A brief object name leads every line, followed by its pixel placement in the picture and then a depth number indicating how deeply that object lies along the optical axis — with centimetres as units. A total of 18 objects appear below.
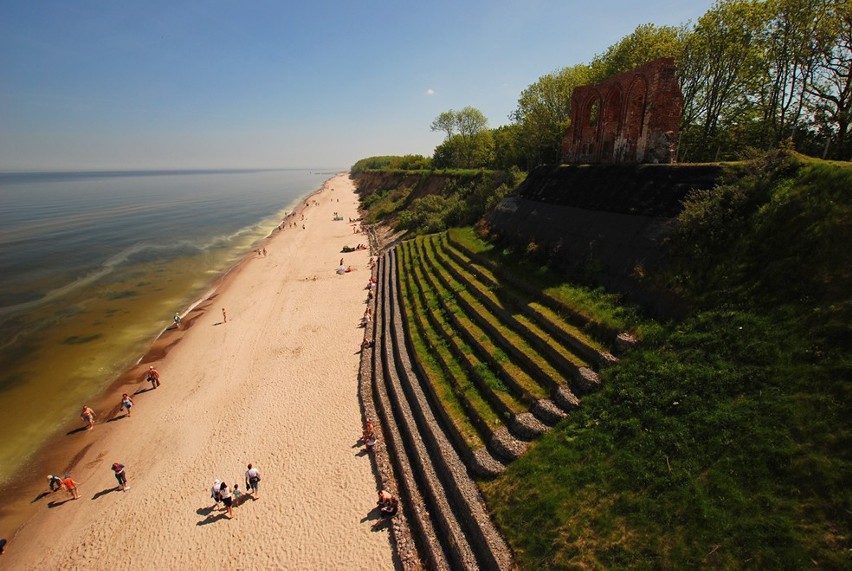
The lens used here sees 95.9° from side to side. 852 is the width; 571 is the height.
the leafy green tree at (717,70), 2233
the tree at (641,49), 2681
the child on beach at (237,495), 1275
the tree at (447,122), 8017
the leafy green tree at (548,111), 3634
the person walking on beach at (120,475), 1394
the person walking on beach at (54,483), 1426
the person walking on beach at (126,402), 1812
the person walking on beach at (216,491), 1243
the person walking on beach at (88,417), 1756
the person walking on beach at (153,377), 2000
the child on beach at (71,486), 1391
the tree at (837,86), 1783
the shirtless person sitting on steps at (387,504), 1117
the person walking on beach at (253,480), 1277
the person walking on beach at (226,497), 1234
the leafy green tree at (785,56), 1933
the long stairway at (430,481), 917
